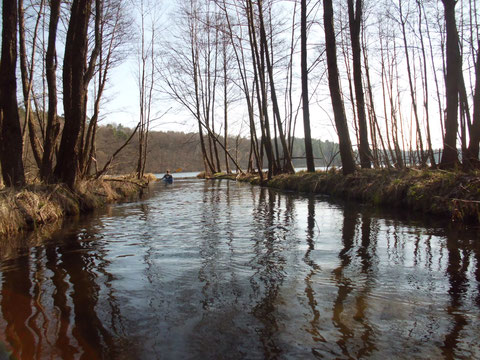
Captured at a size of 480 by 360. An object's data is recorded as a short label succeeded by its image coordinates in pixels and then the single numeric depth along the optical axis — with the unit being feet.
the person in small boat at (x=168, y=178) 77.83
